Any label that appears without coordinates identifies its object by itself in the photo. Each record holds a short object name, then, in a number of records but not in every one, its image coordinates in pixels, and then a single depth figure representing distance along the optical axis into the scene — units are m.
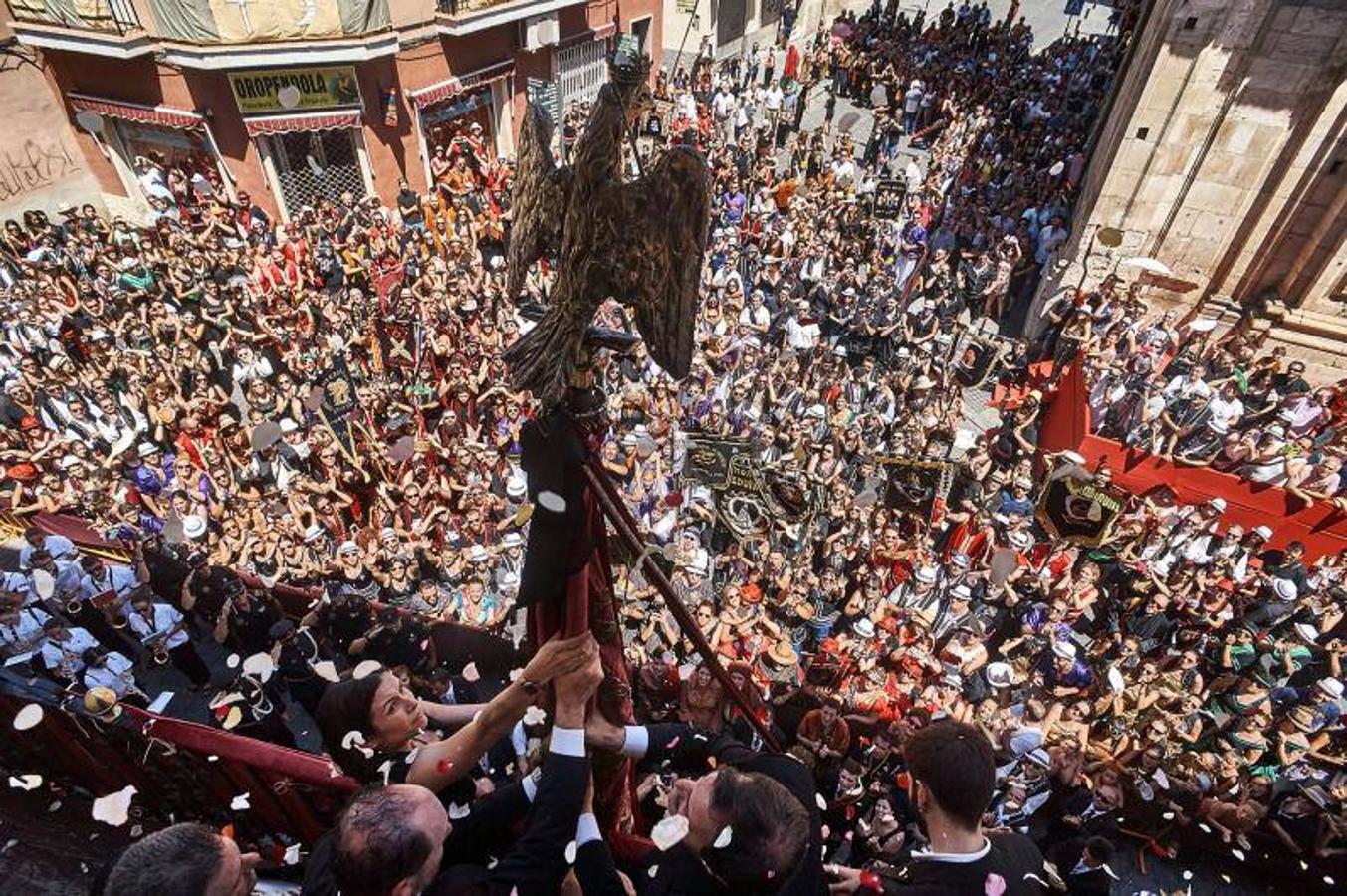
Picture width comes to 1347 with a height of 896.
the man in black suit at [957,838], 2.70
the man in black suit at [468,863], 2.20
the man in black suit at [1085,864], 4.99
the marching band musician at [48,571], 6.37
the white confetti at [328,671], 5.64
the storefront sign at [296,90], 15.44
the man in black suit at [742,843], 2.39
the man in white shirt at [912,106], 23.27
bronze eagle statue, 2.28
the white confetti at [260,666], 5.77
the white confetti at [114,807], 3.90
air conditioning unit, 19.27
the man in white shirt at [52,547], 6.81
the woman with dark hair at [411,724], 2.50
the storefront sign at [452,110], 18.59
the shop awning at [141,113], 15.38
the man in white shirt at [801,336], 12.19
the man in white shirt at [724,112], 21.91
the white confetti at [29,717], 4.40
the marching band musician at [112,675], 5.71
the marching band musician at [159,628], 6.79
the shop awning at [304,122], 15.86
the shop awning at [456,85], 17.55
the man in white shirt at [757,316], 12.50
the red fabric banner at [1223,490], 8.84
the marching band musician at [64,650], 5.88
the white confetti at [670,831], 2.58
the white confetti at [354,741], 3.06
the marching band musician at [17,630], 5.94
